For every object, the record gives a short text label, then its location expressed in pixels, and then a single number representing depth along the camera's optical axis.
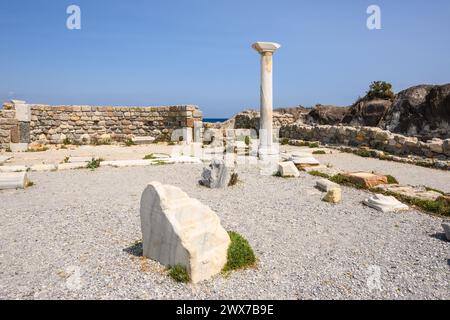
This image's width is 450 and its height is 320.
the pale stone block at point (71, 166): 9.53
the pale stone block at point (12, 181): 7.25
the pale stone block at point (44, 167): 9.37
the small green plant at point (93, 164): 9.66
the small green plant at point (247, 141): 14.81
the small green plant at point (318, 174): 8.33
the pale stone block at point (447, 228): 4.41
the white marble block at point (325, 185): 6.87
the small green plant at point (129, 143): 15.29
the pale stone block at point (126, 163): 10.01
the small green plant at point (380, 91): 18.66
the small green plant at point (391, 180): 7.58
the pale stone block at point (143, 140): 15.56
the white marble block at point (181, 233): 3.37
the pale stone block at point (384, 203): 5.69
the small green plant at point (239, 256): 3.62
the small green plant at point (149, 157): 11.31
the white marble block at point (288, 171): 8.41
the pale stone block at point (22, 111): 14.10
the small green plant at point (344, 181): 7.34
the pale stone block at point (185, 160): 10.57
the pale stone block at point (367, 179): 7.20
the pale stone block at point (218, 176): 7.30
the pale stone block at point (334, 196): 6.18
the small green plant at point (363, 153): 12.16
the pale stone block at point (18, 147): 13.58
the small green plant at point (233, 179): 7.47
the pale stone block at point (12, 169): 9.13
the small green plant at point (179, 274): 3.32
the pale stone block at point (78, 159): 10.59
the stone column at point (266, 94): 11.55
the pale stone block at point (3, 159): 10.49
